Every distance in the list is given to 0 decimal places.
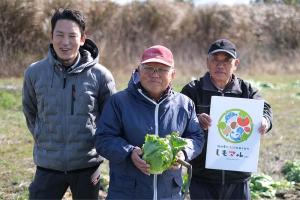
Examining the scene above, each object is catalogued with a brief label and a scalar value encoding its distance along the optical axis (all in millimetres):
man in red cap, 3479
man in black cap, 4083
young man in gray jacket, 3729
